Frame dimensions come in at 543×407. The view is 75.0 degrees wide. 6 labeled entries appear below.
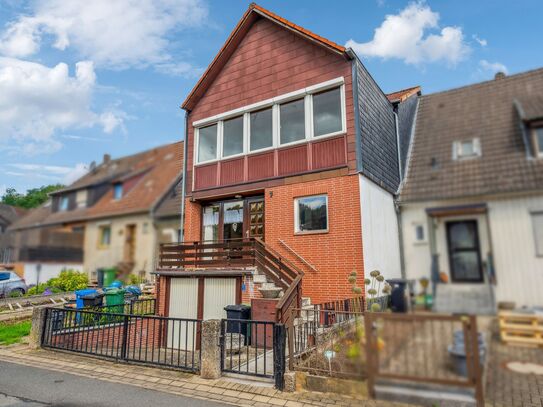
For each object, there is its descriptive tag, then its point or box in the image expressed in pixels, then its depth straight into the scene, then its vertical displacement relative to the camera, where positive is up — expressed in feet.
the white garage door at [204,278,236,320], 37.40 -3.48
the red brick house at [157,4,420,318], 36.04 +10.93
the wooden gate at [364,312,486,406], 6.38 -1.71
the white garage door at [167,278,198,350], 39.53 -4.38
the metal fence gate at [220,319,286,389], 22.44 -6.95
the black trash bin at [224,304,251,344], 32.51 -4.85
